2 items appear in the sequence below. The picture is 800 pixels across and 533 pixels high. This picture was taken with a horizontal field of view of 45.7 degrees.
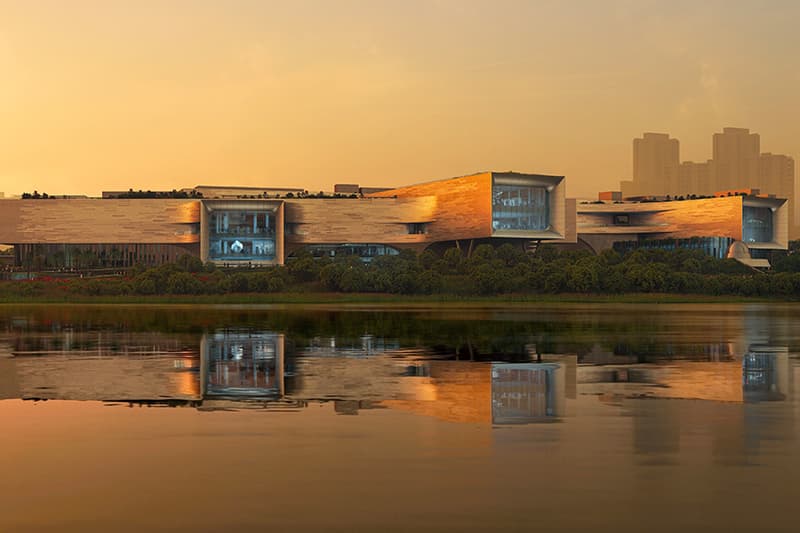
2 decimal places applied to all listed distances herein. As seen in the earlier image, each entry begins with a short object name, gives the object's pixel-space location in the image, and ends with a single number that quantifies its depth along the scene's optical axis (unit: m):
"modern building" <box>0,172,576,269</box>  168.62
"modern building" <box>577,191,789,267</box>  185.00
